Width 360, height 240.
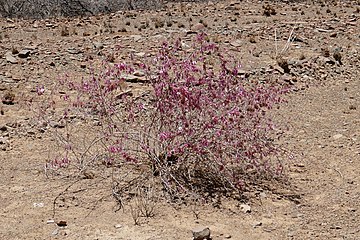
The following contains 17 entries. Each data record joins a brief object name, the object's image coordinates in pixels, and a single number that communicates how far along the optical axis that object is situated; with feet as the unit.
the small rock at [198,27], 40.86
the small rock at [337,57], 31.91
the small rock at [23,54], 29.99
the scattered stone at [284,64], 29.90
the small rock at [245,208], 15.35
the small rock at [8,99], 24.08
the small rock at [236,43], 33.91
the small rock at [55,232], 13.92
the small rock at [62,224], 14.29
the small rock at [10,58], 29.17
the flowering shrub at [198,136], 16.08
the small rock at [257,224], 14.70
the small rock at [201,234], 13.51
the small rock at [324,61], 31.35
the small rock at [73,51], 31.16
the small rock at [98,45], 32.40
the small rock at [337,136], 21.01
